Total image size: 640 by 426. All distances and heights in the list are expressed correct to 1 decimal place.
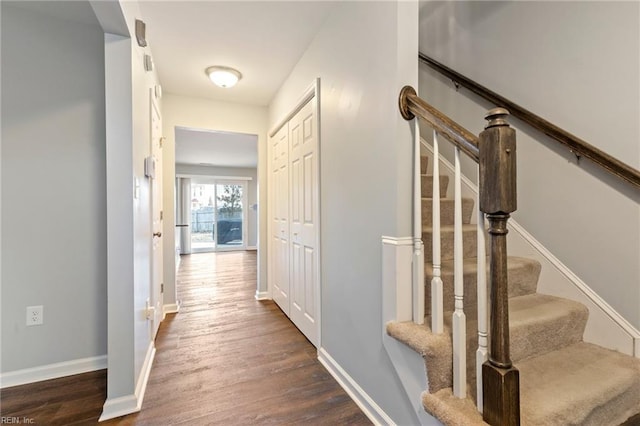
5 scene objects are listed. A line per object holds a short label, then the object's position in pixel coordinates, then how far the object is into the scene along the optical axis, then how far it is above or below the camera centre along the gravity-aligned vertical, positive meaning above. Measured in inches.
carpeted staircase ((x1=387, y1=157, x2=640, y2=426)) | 37.7 -25.4
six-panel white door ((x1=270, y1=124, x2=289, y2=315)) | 114.3 -2.4
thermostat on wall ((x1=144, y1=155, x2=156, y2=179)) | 75.1 +12.6
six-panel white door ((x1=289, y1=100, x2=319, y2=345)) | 86.6 -2.6
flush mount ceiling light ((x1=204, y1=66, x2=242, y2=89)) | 101.2 +50.0
